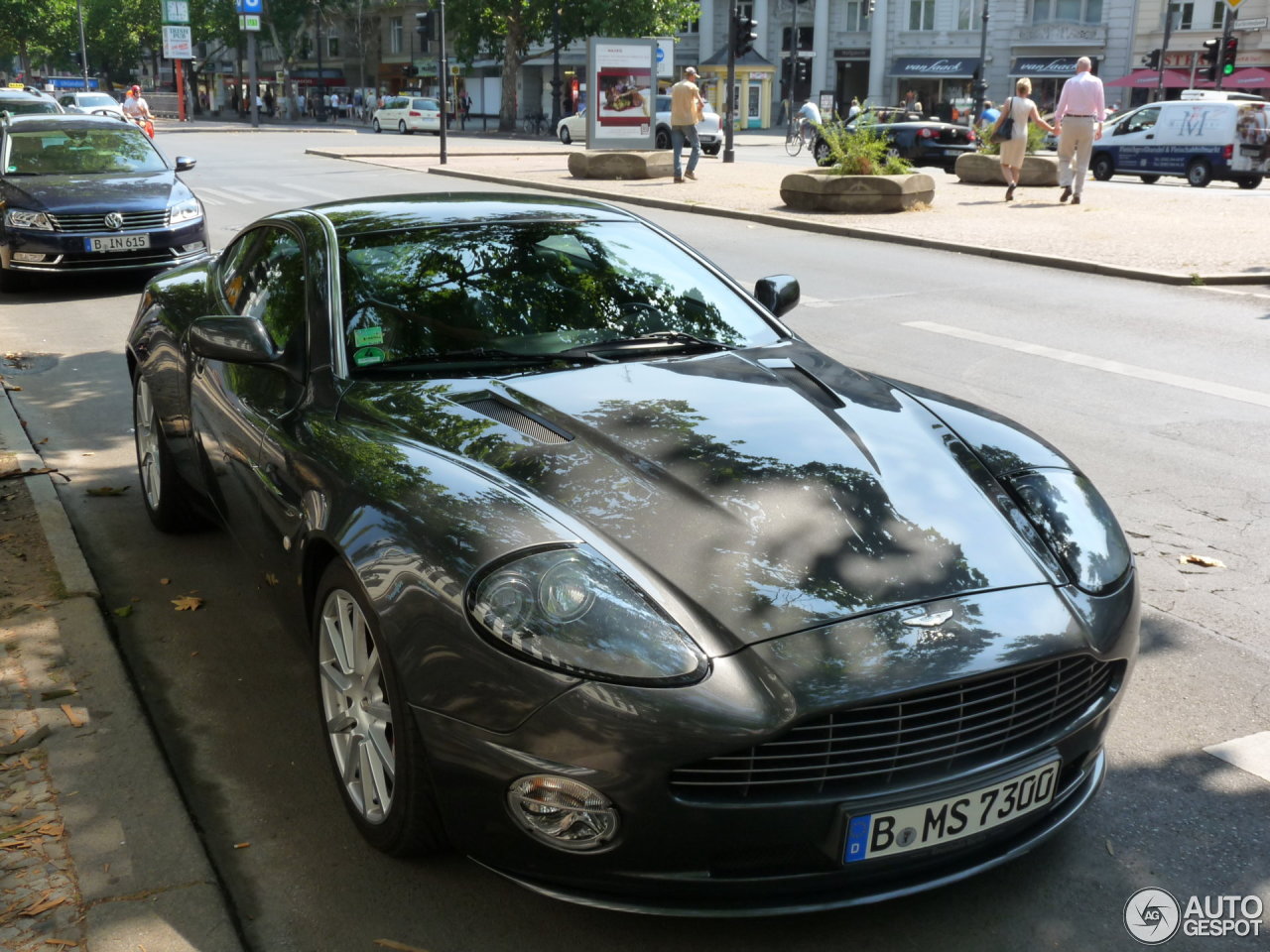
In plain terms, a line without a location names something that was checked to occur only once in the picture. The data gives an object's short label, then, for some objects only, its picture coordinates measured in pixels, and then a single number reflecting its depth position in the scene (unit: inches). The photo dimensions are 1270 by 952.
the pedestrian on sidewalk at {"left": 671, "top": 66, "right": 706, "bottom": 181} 909.2
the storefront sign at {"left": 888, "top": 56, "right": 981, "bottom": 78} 2568.9
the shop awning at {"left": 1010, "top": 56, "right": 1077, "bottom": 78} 2470.5
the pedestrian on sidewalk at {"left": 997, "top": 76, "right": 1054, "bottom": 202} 776.9
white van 1007.0
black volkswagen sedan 468.4
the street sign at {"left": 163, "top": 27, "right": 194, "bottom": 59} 2677.2
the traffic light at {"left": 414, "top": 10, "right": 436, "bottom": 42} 1315.2
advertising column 1110.4
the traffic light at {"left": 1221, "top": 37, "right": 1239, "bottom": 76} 1274.6
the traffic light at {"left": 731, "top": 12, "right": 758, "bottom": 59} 1213.7
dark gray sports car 99.0
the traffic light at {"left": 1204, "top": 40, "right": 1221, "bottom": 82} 1280.8
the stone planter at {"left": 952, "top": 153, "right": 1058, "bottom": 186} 902.4
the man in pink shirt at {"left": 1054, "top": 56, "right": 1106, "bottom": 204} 737.0
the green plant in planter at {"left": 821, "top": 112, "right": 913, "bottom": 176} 741.3
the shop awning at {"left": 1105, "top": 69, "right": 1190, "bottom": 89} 2327.8
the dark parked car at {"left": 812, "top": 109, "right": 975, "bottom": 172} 1215.6
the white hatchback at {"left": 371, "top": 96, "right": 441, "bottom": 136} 2285.9
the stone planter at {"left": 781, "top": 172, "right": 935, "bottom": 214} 725.3
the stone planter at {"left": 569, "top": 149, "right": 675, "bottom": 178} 981.2
